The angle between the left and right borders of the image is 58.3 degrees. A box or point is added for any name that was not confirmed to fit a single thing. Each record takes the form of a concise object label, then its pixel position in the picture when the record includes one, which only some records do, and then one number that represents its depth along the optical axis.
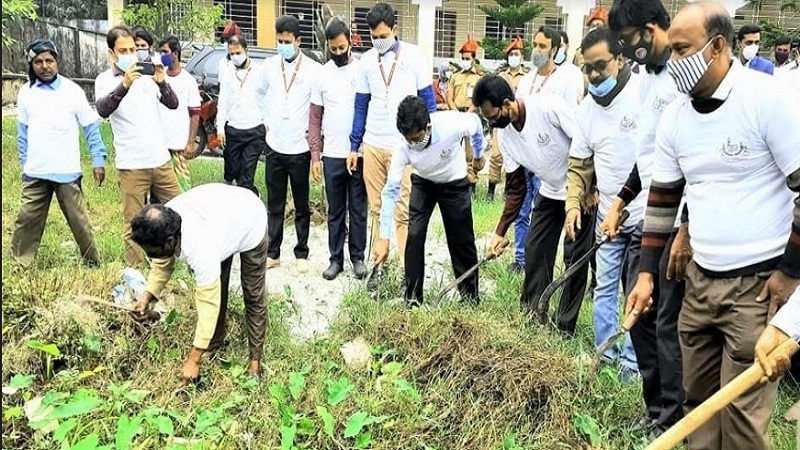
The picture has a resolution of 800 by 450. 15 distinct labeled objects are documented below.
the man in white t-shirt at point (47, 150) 5.07
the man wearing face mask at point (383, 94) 5.22
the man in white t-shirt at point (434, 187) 4.20
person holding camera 5.11
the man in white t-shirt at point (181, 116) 6.48
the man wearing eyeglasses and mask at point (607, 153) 3.48
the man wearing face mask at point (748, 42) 6.69
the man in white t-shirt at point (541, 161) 3.93
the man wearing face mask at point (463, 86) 8.80
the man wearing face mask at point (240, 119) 6.41
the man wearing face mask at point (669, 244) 2.96
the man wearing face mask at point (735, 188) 2.23
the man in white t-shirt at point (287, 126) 5.66
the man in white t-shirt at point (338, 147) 5.54
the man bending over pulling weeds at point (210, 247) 3.16
